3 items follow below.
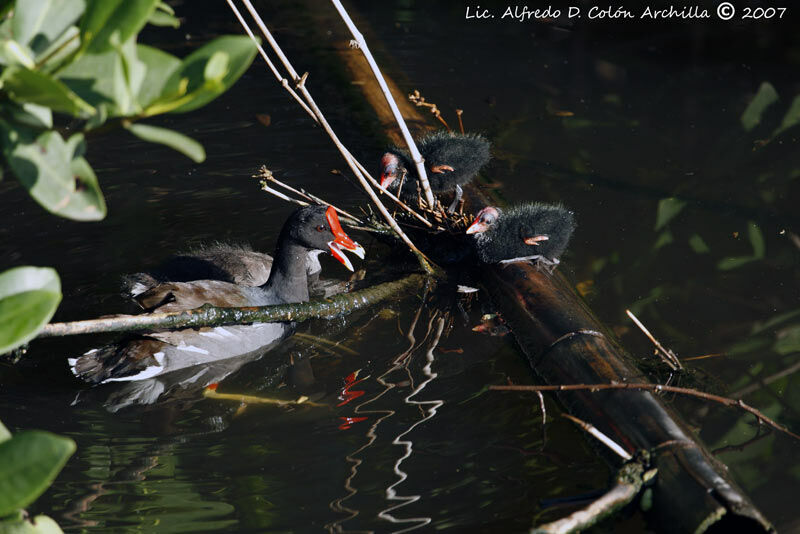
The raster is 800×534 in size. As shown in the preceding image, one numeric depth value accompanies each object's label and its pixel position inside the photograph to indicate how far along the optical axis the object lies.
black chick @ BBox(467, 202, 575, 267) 8.26
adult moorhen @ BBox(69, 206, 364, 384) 7.70
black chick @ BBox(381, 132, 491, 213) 9.54
